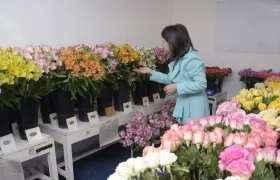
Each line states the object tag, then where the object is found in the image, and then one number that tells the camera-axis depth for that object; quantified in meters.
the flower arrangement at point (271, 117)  1.12
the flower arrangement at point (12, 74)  1.45
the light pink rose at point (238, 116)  1.06
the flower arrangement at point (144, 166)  0.71
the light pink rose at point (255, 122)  1.00
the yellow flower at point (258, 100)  1.57
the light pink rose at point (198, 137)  0.85
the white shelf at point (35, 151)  1.62
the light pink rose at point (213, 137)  0.86
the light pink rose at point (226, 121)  1.04
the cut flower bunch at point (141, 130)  2.26
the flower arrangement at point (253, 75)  2.98
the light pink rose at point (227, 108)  1.29
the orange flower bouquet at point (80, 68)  1.77
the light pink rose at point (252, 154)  0.71
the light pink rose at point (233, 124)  1.01
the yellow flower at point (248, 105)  1.51
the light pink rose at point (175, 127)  0.96
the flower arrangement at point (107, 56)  1.93
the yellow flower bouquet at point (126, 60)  2.07
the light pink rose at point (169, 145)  0.84
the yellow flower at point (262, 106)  1.48
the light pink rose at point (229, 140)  0.84
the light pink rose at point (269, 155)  0.76
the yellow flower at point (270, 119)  1.13
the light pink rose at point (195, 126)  0.93
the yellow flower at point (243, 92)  1.71
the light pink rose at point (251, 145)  0.80
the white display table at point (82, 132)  1.94
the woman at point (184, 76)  1.97
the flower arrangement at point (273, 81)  2.09
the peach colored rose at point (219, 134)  0.86
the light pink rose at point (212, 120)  1.05
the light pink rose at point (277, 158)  0.77
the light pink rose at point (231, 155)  0.69
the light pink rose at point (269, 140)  0.86
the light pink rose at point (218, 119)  1.07
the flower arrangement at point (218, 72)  3.24
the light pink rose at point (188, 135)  0.87
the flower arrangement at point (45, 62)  1.64
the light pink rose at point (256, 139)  0.83
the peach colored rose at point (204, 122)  1.03
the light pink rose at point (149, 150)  0.82
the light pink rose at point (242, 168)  0.65
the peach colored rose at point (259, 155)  0.74
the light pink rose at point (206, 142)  0.85
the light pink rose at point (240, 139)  0.83
